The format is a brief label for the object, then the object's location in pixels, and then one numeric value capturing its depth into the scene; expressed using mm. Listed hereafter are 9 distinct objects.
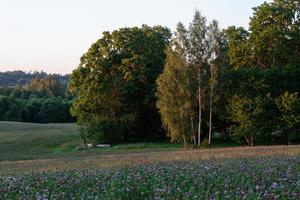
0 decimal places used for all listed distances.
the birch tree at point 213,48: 50972
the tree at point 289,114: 51906
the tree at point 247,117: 52125
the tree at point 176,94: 51188
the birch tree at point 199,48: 51906
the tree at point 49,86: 161012
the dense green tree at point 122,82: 63375
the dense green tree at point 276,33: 58125
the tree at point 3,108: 105388
